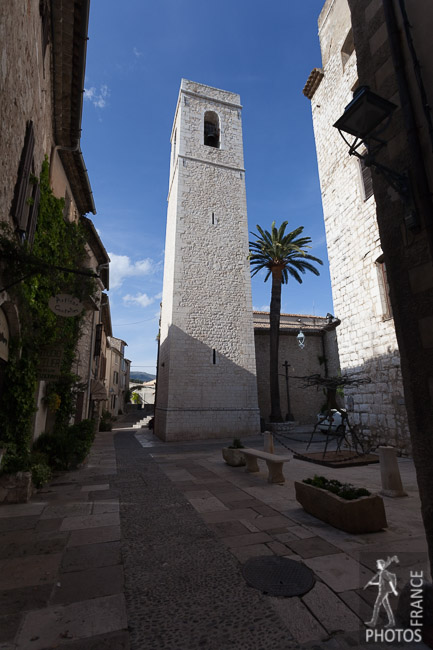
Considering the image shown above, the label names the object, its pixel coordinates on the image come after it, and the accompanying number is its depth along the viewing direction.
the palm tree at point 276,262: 19.66
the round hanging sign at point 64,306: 6.26
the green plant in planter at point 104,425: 20.25
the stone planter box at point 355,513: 3.90
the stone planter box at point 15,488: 5.49
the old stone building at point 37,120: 4.88
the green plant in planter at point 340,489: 4.15
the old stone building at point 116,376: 28.15
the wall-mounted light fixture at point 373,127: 2.81
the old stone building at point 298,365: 21.84
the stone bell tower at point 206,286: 15.68
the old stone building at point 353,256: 9.00
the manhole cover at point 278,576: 2.75
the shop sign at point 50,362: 6.77
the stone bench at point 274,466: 6.47
